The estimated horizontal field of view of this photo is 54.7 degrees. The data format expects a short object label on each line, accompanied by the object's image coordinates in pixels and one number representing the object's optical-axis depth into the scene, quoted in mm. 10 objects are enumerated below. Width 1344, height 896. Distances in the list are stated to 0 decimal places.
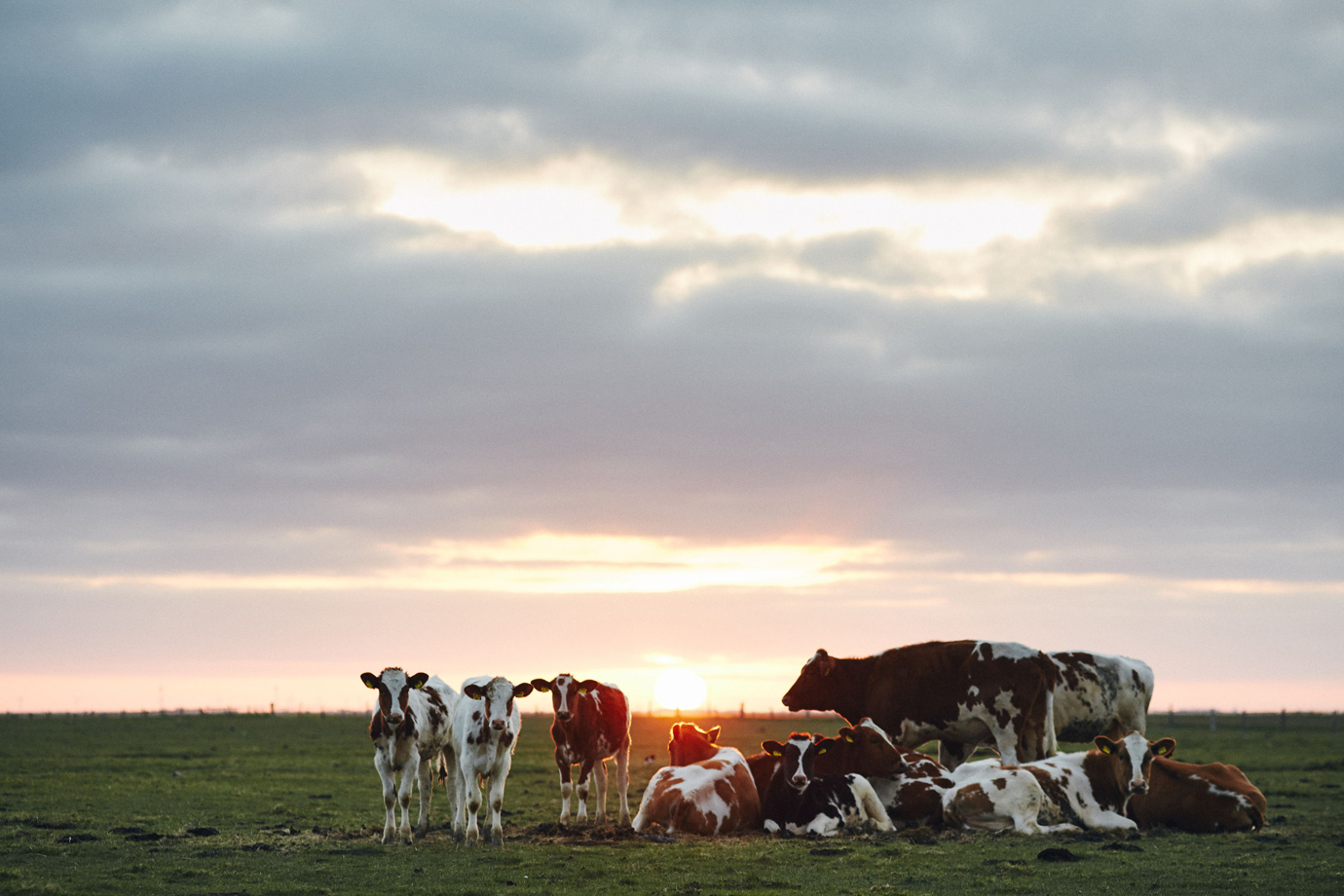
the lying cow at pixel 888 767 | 22391
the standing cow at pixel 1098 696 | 27031
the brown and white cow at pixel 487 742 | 20000
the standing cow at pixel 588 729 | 22266
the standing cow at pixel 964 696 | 25359
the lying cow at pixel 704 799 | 21141
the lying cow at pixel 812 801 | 21594
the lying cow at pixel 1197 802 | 21797
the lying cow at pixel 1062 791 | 20812
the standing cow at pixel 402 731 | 20000
